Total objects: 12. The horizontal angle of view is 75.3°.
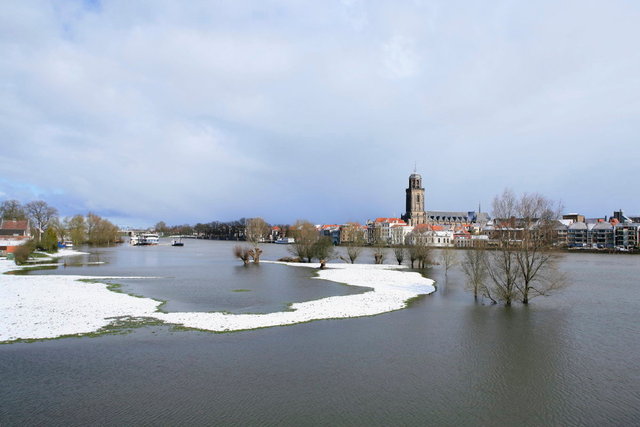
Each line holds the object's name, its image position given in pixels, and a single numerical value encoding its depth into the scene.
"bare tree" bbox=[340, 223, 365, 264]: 61.18
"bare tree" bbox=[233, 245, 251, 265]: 57.44
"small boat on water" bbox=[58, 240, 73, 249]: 101.53
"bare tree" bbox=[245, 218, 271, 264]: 77.89
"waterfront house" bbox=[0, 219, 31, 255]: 70.94
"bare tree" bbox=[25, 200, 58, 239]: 105.50
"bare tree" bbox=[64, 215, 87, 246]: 109.25
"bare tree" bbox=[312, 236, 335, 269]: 57.76
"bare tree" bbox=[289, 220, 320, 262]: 62.42
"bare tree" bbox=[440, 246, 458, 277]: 47.01
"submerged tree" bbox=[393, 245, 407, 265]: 57.83
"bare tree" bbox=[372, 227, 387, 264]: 60.31
